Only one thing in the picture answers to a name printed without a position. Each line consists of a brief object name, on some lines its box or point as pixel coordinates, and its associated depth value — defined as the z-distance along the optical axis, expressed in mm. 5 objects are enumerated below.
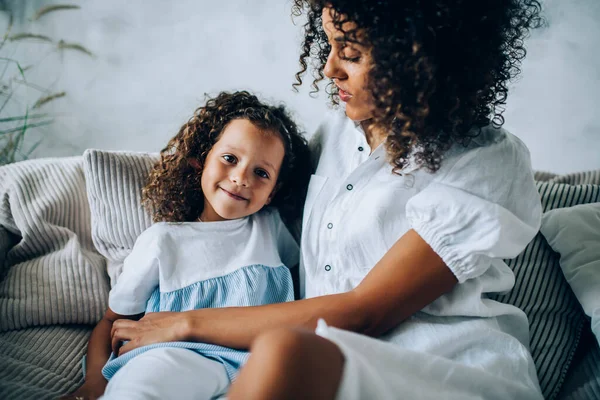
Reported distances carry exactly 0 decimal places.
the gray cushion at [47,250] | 1153
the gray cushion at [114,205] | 1249
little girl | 1071
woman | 845
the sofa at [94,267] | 1056
